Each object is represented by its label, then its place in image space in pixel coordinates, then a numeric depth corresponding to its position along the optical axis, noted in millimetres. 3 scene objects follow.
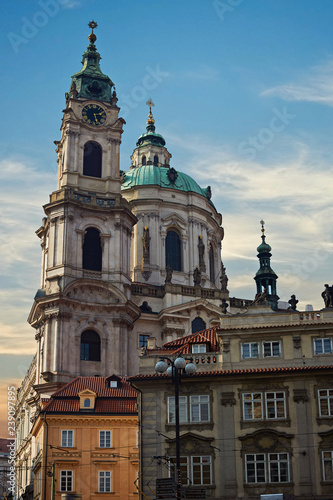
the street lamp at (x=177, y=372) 27438
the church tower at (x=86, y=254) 62250
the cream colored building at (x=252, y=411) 36125
